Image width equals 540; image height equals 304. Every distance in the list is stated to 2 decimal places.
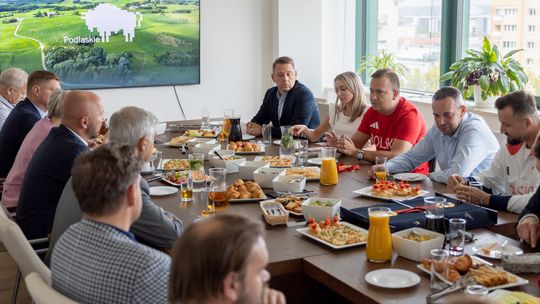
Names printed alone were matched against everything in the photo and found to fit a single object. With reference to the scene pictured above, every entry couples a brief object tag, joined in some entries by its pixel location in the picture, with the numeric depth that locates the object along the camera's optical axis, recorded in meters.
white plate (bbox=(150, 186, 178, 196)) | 3.61
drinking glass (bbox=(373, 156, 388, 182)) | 3.73
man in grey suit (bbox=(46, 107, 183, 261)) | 2.79
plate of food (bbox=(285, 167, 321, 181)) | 3.86
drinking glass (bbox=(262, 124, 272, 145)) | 5.16
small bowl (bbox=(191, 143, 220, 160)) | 4.70
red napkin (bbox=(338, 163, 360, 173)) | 4.12
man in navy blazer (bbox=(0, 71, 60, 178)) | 4.79
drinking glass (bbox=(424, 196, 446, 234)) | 2.72
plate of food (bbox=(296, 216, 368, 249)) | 2.69
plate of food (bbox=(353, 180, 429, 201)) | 3.39
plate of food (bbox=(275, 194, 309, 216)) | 3.16
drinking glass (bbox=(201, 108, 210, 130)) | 5.75
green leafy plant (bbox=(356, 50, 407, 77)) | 7.11
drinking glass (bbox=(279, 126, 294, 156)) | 4.43
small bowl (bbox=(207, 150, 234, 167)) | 4.33
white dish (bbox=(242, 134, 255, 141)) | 5.47
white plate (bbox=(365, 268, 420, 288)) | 2.29
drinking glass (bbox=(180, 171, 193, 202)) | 3.41
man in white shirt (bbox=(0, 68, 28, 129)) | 5.68
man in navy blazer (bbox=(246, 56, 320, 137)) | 5.91
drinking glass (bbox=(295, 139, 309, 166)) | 4.34
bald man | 3.50
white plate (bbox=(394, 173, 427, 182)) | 3.82
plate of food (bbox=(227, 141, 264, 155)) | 4.72
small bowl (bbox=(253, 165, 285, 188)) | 3.74
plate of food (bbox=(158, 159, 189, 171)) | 4.23
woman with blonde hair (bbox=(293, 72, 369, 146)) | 5.39
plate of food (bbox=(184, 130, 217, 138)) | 5.48
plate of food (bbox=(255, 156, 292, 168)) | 4.11
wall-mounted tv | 6.84
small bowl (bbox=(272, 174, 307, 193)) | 3.53
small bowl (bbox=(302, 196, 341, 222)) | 3.00
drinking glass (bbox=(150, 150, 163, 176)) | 4.16
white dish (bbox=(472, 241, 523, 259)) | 2.53
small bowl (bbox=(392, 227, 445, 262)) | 2.50
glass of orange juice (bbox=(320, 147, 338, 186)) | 3.73
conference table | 2.26
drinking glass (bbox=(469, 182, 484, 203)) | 3.39
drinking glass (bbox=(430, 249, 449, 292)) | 2.21
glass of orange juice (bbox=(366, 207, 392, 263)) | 2.51
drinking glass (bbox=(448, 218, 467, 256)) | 2.48
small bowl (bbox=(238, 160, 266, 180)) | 4.02
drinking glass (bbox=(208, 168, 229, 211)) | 3.16
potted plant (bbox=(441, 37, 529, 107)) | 5.56
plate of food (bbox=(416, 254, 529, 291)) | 2.22
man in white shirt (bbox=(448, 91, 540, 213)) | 3.53
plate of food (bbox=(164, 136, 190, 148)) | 5.16
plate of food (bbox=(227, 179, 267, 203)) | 3.41
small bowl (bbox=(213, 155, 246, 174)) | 4.09
